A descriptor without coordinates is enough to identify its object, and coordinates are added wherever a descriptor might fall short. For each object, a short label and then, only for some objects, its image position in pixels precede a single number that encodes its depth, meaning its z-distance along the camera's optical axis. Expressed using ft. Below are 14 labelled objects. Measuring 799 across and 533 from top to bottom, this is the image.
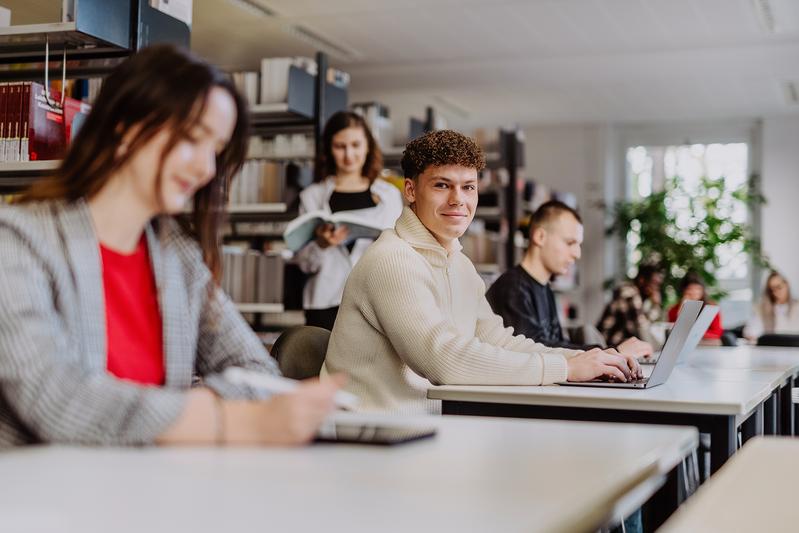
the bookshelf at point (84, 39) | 11.28
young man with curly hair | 7.09
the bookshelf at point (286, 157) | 17.02
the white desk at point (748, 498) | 2.97
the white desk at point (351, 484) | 2.81
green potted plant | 30.45
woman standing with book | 14.38
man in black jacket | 10.83
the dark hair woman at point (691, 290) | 19.68
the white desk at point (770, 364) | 9.55
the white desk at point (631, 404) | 6.16
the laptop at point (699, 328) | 8.40
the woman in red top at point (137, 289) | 3.82
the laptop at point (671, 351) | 7.16
